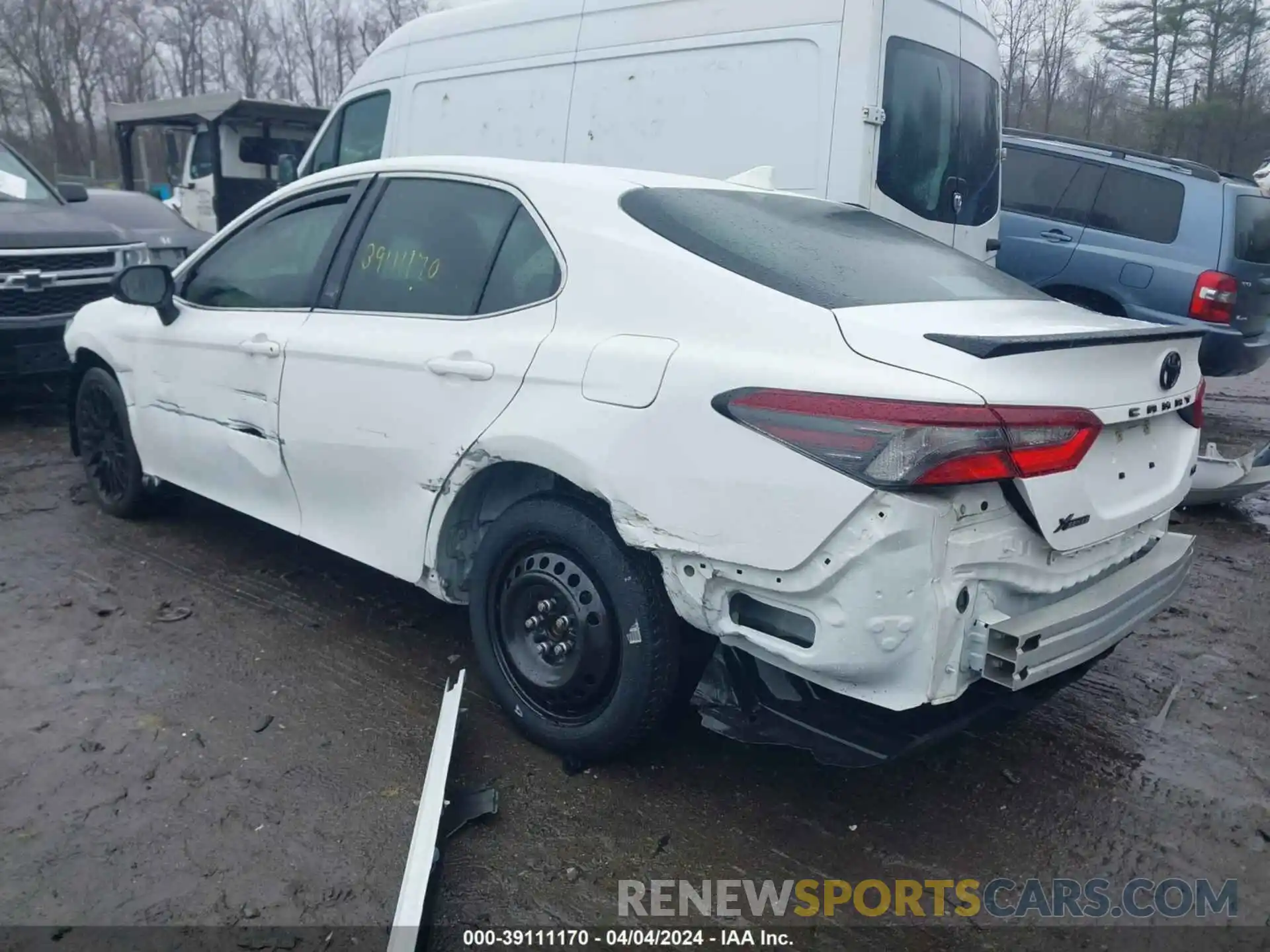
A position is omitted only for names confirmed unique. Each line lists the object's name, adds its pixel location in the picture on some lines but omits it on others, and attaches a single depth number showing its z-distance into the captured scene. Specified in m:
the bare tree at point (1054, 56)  30.72
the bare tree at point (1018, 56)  30.09
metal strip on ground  2.28
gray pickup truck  6.66
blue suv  7.40
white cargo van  5.38
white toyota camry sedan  2.33
